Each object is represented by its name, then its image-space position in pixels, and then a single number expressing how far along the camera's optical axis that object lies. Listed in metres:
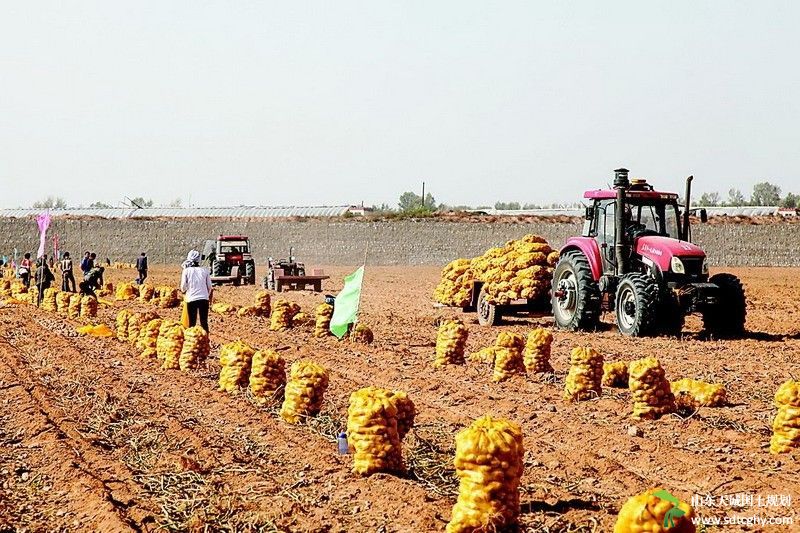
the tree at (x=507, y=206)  112.20
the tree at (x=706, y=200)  84.46
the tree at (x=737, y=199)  96.76
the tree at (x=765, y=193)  107.26
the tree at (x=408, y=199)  132.80
